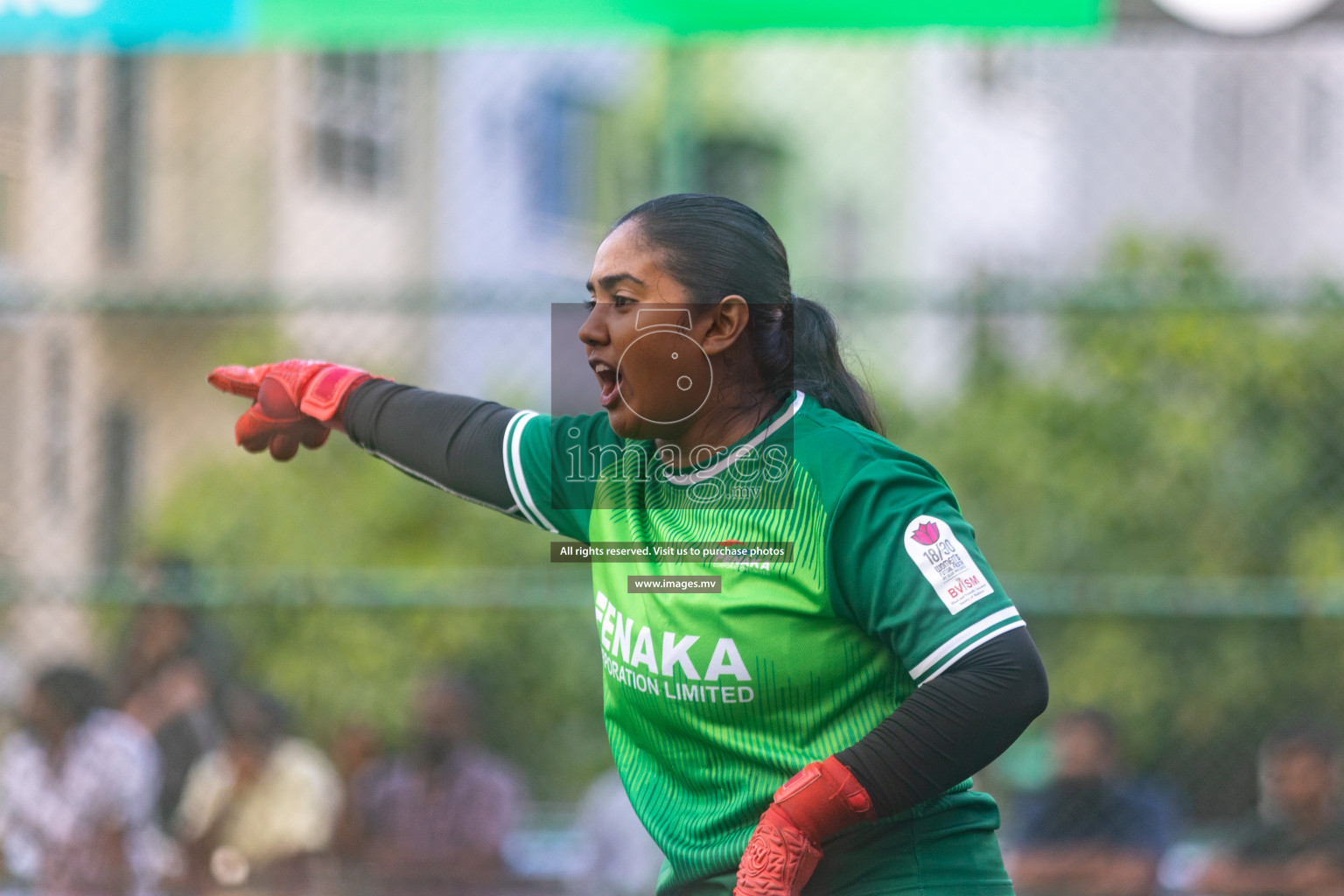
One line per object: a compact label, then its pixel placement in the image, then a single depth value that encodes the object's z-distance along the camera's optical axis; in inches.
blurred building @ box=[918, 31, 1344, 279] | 1101.1
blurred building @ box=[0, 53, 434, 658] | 551.9
